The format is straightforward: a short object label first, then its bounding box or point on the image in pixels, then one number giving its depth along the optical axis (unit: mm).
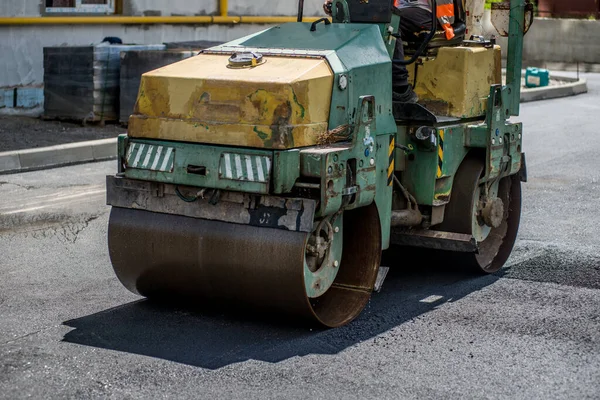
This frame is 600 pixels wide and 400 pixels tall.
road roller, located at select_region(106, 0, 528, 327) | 5656
